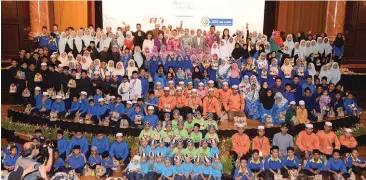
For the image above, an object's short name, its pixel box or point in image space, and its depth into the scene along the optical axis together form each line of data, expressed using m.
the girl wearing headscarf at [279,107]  11.20
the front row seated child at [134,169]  9.12
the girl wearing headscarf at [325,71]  13.06
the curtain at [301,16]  17.60
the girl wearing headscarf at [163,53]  13.12
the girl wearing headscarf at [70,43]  13.61
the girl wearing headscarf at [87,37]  13.71
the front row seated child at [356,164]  9.33
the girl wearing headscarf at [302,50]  13.87
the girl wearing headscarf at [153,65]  12.97
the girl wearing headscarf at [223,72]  12.62
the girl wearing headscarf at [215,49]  13.48
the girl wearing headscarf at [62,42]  13.70
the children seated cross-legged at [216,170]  8.95
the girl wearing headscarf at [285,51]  13.81
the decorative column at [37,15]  16.20
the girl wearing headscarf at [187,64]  12.93
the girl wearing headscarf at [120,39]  13.66
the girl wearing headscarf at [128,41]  13.55
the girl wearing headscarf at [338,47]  14.65
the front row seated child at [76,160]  9.49
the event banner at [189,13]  15.52
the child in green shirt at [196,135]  9.85
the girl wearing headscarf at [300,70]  12.64
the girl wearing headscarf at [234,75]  12.38
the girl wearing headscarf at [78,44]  13.61
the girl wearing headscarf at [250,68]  12.60
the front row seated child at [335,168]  9.11
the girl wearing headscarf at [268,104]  11.33
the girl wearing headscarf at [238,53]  13.17
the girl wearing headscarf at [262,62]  12.67
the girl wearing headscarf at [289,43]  13.98
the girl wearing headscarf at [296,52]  13.86
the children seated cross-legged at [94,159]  9.60
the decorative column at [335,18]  16.31
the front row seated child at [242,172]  8.88
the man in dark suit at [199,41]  13.53
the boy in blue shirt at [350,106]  11.70
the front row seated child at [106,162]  9.63
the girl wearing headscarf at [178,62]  12.90
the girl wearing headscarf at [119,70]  12.31
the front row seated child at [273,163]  9.13
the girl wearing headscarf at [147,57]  13.09
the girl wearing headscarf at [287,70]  12.52
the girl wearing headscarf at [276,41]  13.94
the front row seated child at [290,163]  9.12
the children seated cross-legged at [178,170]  8.91
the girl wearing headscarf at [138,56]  12.92
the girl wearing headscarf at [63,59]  12.91
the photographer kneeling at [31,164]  8.70
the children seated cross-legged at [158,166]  9.02
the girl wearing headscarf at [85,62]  12.59
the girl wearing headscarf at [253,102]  11.55
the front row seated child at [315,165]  9.22
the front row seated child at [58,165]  9.44
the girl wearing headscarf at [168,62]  12.92
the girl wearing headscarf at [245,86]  11.88
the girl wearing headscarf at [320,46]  14.08
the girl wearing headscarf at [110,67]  12.29
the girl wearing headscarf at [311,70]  12.89
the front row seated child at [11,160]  9.04
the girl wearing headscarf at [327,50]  14.18
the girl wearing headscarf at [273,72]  12.34
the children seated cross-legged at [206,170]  8.96
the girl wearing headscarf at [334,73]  13.08
